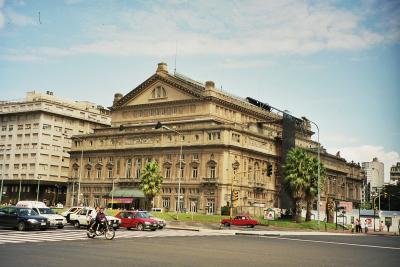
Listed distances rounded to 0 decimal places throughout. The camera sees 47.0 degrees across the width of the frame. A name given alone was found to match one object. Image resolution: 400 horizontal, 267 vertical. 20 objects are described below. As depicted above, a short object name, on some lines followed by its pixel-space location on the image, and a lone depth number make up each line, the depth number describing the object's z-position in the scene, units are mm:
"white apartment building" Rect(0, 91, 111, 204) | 107750
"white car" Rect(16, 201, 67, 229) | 31656
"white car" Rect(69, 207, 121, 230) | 35009
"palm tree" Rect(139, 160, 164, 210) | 75125
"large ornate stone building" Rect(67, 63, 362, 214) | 80375
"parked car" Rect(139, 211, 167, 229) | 39131
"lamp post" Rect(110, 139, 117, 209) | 93700
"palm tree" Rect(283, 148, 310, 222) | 65438
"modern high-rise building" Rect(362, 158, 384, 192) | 180375
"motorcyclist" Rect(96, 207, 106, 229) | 25422
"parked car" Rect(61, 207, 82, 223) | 38844
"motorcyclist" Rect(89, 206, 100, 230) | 25689
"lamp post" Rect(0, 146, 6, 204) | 112175
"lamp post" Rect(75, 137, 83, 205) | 89950
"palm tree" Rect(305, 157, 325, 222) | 65919
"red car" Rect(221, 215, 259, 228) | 55812
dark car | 29656
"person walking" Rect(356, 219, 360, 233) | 57134
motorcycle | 25125
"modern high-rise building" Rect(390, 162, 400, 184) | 166925
